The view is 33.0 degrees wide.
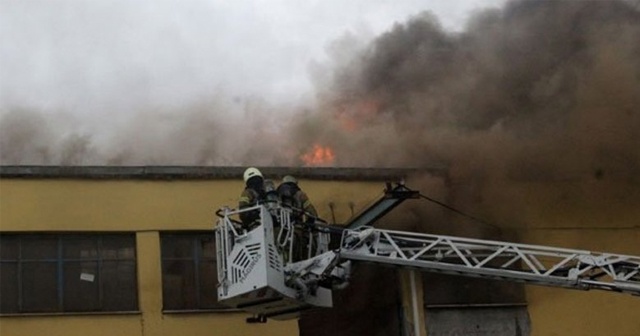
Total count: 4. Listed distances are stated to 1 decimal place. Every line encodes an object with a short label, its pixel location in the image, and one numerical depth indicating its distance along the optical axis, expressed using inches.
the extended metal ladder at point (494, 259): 540.7
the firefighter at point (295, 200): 606.8
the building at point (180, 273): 701.3
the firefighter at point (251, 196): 594.5
